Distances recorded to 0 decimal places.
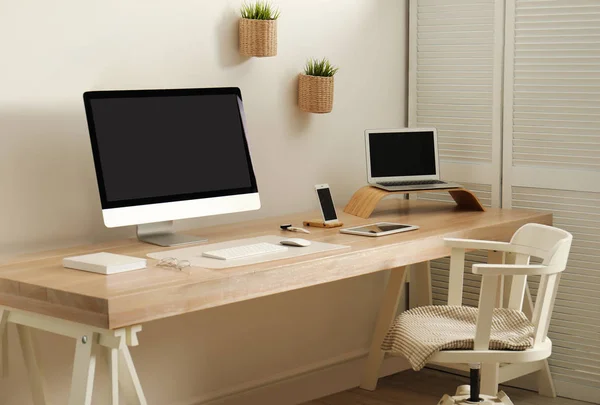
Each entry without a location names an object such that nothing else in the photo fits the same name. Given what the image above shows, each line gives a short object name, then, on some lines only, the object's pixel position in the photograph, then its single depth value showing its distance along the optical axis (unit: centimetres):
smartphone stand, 328
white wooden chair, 260
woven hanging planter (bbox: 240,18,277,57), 330
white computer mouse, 288
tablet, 314
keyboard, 270
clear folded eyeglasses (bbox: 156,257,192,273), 254
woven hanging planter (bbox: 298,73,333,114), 356
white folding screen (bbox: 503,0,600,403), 360
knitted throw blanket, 265
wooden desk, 228
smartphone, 327
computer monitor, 274
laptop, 368
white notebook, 248
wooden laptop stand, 351
